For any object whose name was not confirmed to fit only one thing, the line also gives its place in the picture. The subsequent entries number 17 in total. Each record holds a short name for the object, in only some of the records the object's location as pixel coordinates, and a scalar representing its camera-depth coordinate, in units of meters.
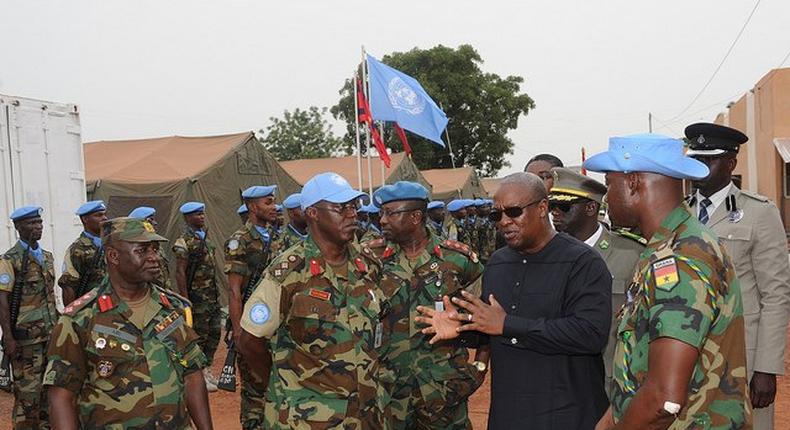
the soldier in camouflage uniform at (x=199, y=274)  8.15
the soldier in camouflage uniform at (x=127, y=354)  3.12
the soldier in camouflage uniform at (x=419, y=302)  4.26
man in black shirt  2.78
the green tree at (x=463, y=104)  38.97
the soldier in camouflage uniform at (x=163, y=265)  7.22
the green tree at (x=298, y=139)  44.84
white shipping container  8.00
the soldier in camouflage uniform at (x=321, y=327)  3.35
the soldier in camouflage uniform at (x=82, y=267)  6.80
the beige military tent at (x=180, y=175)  11.84
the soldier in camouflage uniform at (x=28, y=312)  5.86
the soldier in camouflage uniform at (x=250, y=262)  5.68
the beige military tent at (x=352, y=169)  21.27
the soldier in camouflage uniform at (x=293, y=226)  7.05
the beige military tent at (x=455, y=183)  25.92
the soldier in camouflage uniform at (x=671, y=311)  1.98
